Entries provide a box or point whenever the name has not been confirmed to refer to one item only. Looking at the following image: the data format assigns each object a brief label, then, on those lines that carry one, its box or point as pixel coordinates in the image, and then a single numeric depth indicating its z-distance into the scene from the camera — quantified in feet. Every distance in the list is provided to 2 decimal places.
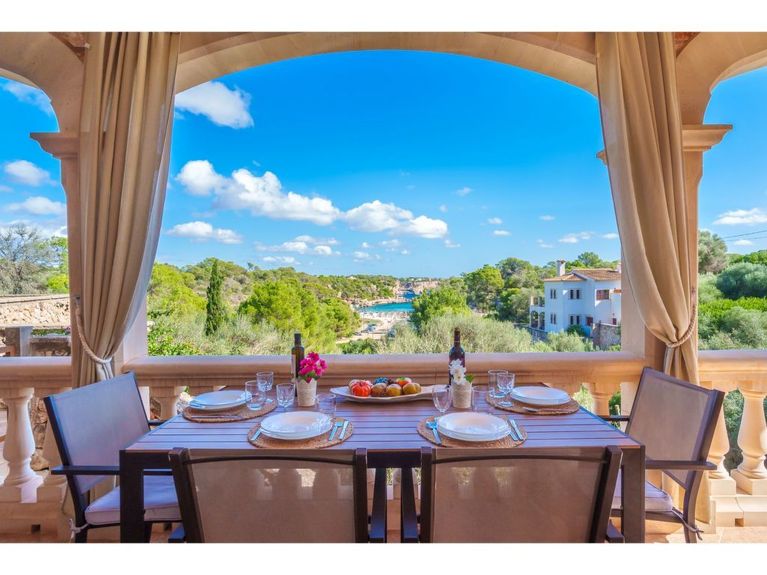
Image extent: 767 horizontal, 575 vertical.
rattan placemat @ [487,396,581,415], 4.83
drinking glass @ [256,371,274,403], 5.28
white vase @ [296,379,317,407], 5.18
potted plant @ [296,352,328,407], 5.18
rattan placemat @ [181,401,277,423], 4.70
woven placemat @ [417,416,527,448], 3.90
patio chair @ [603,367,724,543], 4.31
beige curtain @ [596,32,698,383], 6.23
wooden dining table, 3.73
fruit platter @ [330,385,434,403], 5.24
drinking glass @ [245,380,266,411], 5.11
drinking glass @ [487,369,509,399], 5.26
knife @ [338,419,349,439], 4.11
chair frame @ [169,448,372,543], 2.85
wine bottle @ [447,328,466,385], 5.39
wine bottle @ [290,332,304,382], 5.45
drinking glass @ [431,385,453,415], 4.68
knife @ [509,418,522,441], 4.10
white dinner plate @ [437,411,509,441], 3.97
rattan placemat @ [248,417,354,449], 3.89
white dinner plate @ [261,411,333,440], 4.04
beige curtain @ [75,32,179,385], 6.20
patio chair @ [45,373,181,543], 4.41
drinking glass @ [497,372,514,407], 5.26
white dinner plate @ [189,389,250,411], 5.01
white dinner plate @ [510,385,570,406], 5.07
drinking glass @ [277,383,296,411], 4.93
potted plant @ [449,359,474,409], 4.98
